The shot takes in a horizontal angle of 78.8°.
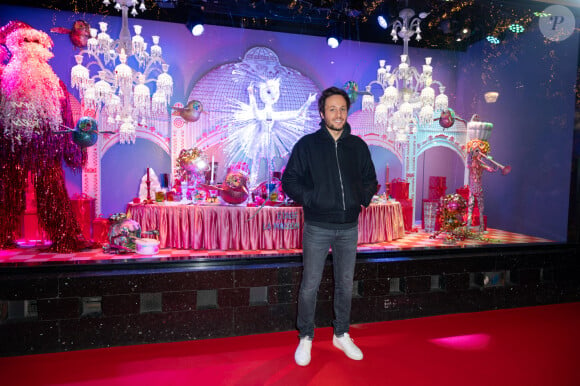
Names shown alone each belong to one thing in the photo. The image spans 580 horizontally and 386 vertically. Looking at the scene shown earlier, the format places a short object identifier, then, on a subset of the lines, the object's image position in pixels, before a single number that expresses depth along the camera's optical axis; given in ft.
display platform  9.12
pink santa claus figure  9.75
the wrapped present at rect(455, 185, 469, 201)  15.10
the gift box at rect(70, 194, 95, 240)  11.53
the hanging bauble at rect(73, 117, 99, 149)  11.27
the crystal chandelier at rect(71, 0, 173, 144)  12.04
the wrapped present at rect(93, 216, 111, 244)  11.94
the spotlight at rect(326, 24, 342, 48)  12.61
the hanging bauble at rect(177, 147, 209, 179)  14.61
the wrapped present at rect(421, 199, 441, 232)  15.28
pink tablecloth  13.12
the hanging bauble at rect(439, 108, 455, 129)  15.49
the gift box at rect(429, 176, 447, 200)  15.07
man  7.57
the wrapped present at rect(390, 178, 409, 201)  16.38
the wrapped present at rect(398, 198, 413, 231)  16.55
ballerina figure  14.23
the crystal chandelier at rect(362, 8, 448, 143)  14.00
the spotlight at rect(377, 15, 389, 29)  13.53
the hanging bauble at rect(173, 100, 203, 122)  15.40
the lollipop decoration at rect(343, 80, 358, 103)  13.73
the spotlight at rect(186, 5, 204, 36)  12.35
